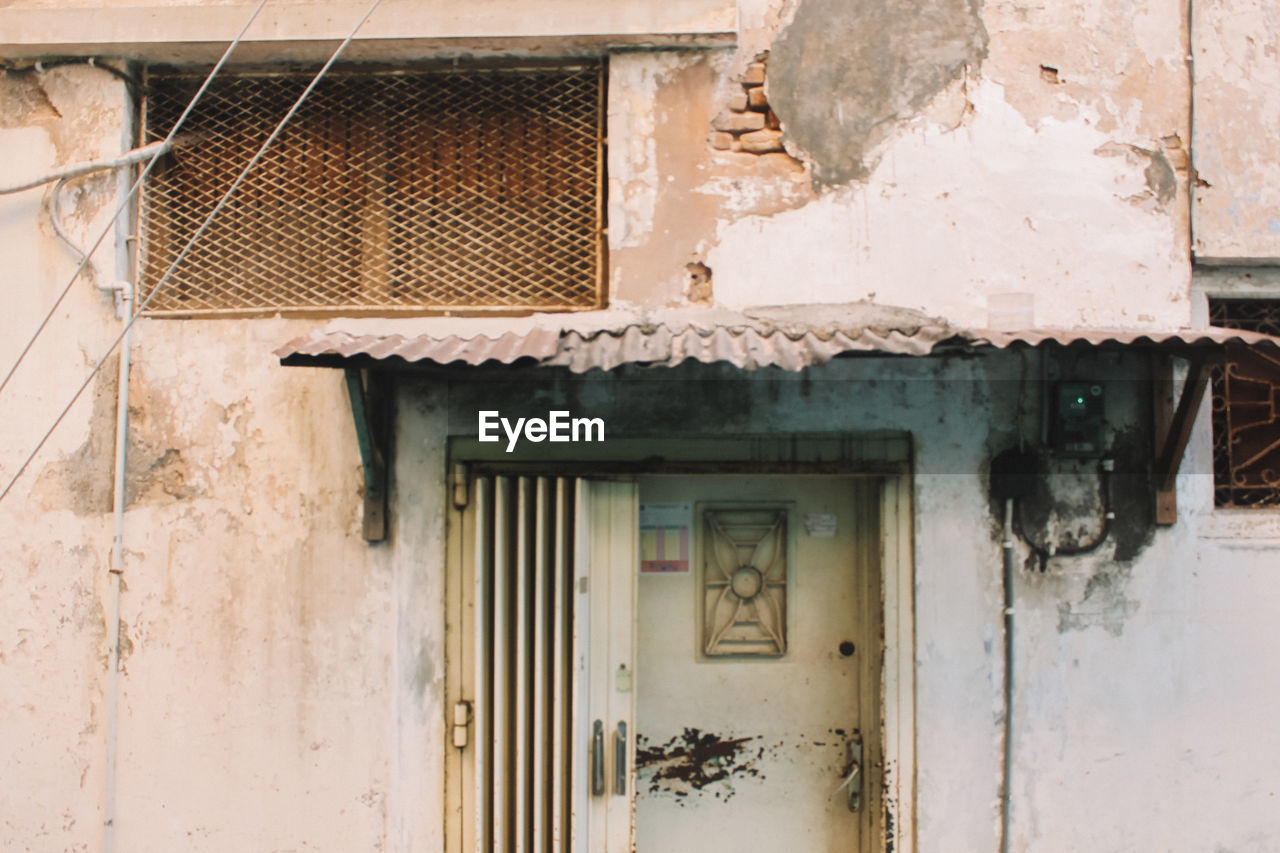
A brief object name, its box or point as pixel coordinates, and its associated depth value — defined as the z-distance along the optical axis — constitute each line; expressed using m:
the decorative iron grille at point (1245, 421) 3.58
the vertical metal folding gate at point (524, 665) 3.28
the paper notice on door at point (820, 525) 3.71
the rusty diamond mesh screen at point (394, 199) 3.67
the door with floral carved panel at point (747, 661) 3.69
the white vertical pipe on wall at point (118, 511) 3.45
